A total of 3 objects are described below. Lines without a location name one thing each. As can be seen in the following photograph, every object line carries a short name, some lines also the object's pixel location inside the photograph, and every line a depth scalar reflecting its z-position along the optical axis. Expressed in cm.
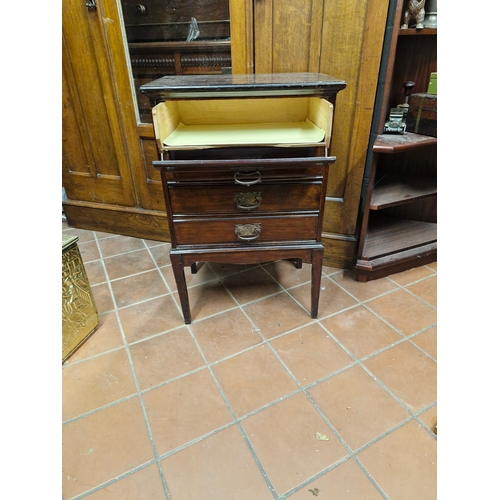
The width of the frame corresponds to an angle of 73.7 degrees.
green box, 159
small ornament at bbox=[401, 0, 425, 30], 143
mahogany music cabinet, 113
